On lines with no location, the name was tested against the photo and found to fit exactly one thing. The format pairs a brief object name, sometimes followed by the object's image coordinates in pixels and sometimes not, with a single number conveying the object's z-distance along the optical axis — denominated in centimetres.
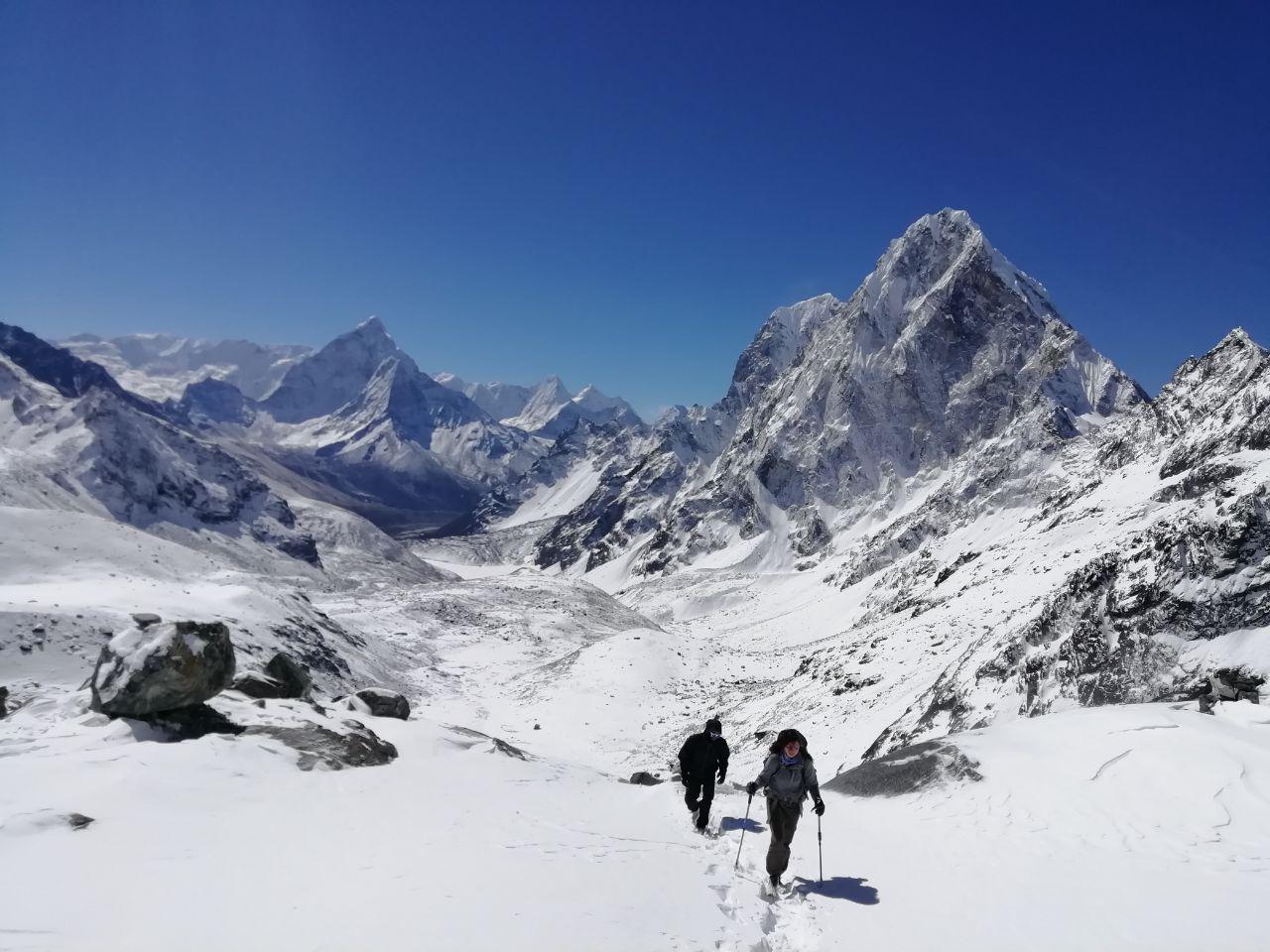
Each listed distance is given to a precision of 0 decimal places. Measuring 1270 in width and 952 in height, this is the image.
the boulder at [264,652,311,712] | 2155
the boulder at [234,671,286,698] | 1884
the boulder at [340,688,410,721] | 1978
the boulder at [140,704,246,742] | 1460
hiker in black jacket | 1287
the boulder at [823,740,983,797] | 1354
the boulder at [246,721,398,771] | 1429
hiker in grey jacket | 980
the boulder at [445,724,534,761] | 1803
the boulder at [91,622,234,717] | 1472
